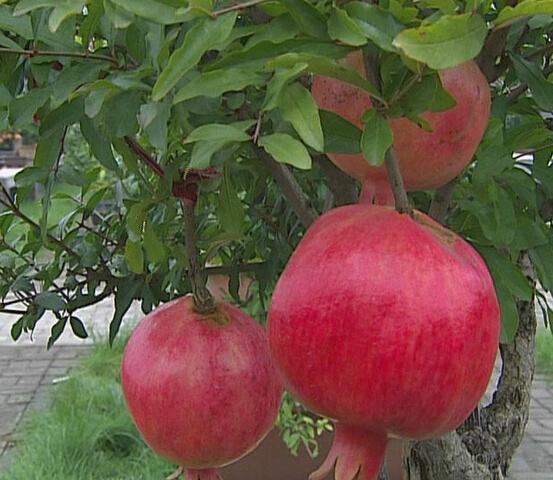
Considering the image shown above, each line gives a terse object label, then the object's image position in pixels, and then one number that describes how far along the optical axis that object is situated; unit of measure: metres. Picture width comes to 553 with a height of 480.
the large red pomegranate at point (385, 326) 0.60
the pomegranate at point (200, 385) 0.71
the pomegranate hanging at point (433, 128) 0.65
